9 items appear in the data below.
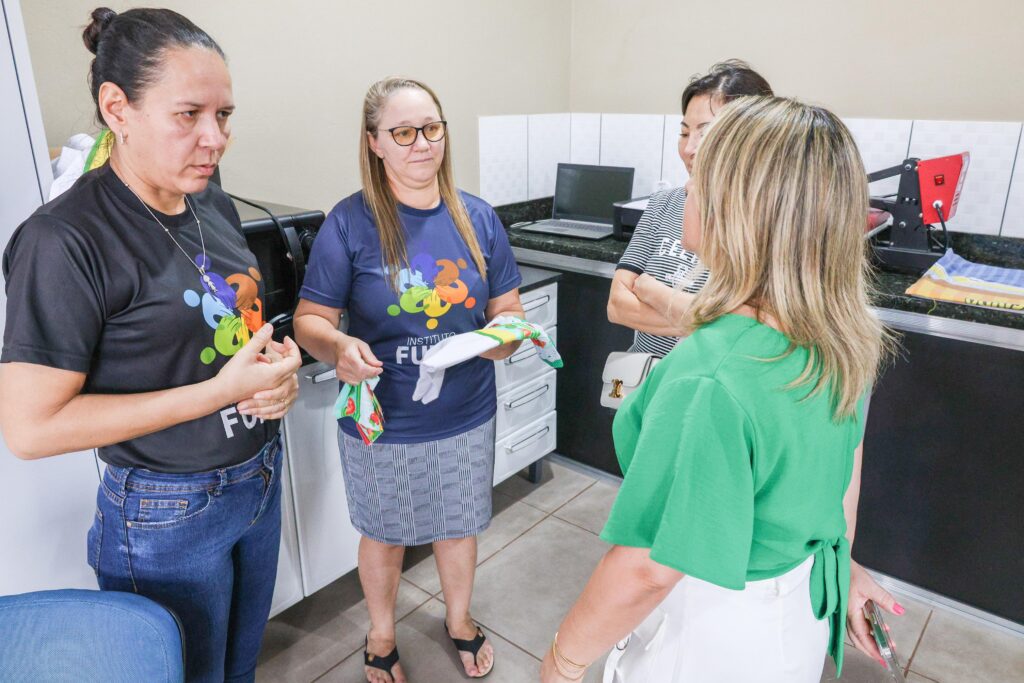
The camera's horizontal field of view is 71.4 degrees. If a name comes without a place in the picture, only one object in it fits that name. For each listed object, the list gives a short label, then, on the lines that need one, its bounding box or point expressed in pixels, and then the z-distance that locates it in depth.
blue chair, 0.93
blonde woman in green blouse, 0.77
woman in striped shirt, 1.48
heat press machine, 2.10
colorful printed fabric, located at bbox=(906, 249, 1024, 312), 1.89
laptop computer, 2.86
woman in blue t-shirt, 1.52
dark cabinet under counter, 1.90
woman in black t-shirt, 0.95
